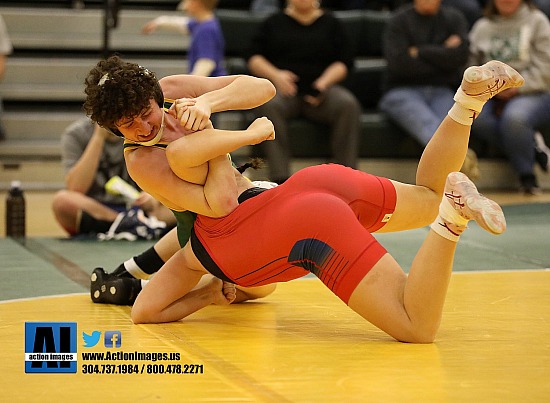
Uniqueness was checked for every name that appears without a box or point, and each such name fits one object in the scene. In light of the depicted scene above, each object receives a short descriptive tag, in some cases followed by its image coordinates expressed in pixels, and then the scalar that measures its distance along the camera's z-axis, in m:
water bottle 11.34
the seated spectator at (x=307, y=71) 14.54
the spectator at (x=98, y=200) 11.04
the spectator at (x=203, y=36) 14.12
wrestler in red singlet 5.86
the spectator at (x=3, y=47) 15.20
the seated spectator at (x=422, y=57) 14.95
